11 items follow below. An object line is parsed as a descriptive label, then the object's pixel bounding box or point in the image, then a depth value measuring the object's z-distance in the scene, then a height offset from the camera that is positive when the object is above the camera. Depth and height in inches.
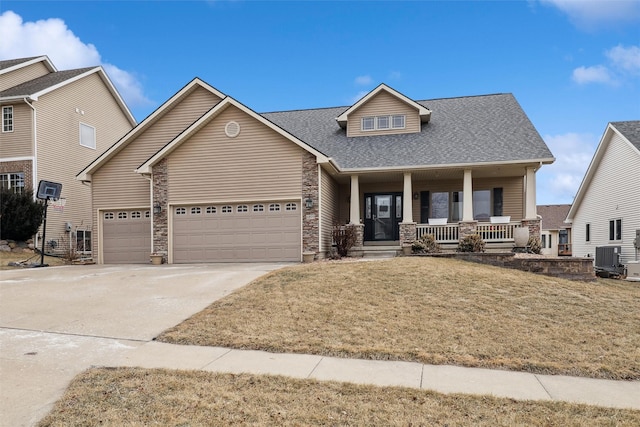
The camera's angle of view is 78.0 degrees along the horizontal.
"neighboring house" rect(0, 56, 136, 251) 761.0 +182.6
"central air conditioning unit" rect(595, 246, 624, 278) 702.6 -94.9
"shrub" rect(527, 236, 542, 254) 569.6 -42.7
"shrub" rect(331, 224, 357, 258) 598.2 -35.2
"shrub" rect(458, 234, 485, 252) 543.8 -39.2
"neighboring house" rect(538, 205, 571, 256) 1505.9 -38.9
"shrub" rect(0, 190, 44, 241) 675.4 +4.3
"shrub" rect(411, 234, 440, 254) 560.1 -43.0
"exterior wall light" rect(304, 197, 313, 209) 558.3 +19.0
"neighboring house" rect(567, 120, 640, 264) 742.2 +42.2
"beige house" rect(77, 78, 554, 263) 573.3 +59.5
